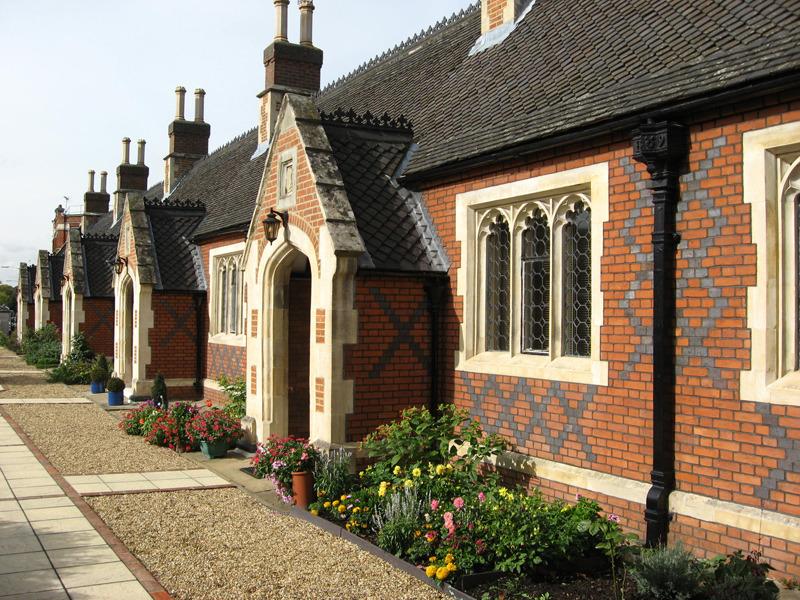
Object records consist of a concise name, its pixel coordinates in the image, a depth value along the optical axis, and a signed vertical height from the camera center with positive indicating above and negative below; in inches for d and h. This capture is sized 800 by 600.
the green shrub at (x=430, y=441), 295.5 -53.8
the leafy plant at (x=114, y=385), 642.8 -66.0
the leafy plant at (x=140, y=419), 487.8 -75.2
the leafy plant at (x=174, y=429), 448.5 -73.5
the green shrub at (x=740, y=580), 182.2 -68.4
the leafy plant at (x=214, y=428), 423.2 -69.2
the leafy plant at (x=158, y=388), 568.8 -61.3
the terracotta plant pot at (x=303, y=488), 305.4 -74.0
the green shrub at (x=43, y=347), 1082.1 -59.9
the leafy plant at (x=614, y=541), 212.7 -69.0
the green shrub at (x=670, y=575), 195.5 -70.7
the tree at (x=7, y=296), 3960.6 +69.9
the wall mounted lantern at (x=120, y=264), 709.3 +44.2
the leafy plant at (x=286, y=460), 310.7 -64.2
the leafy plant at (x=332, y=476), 300.9 -68.5
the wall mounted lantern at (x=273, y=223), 374.4 +44.9
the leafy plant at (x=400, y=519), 246.4 -71.6
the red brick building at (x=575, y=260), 218.7 +20.6
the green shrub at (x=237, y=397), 470.4 -56.4
